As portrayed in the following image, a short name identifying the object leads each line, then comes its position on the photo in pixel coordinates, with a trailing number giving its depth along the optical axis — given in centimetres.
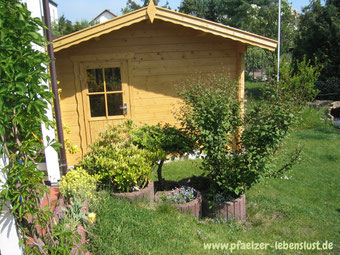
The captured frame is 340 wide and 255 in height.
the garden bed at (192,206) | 464
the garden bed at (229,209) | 477
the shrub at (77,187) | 387
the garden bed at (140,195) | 454
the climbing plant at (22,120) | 227
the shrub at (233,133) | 445
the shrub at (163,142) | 506
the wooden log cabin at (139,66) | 705
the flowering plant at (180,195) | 479
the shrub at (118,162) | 456
